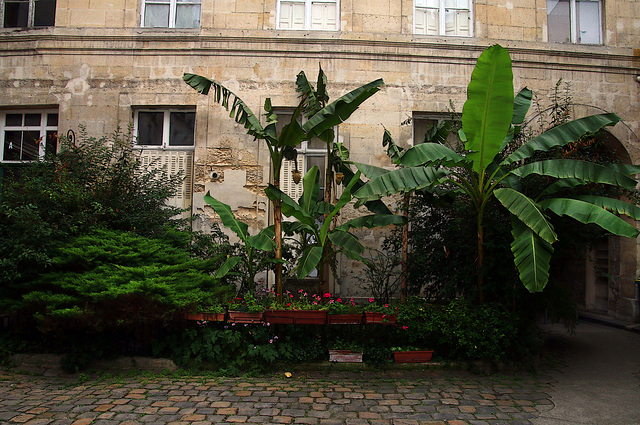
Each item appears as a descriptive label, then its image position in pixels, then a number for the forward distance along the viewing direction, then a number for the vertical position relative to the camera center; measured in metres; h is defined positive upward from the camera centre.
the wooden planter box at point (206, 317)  6.34 -1.19
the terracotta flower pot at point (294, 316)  6.43 -1.17
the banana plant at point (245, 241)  6.55 -0.06
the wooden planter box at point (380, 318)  6.56 -1.18
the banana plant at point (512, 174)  5.60 +0.99
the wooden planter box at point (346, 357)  6.40 -1.73
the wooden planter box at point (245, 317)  6.42 -1.18
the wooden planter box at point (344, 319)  6.54 -1.20
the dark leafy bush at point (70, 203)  6.12 +0.47
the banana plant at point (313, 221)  6.37 +0.29
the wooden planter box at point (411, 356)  6.46 -1.72
